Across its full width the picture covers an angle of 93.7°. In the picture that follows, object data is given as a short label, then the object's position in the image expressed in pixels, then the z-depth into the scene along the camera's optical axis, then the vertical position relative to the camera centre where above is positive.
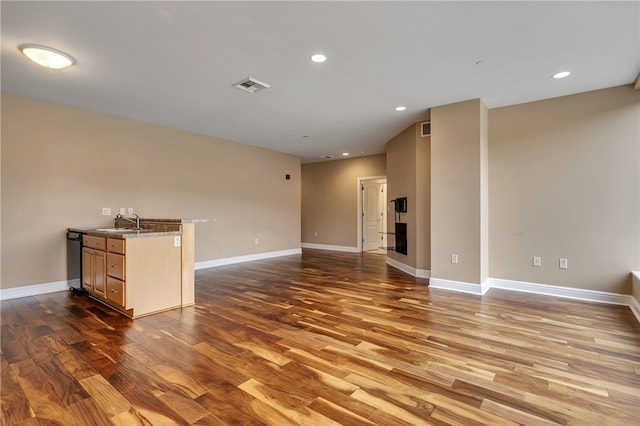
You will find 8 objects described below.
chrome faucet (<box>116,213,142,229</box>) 4.16 -0.09
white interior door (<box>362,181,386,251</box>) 8.24 -0.09
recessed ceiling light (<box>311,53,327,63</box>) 2.84 +1.49
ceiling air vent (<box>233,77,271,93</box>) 3.40 +1.51
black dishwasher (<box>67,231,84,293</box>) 4.07 -0.64
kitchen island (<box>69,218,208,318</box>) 3.16 -0.61
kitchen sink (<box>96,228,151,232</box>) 4.23 -0.23
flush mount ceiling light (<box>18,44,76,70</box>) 2.67 +1.46
